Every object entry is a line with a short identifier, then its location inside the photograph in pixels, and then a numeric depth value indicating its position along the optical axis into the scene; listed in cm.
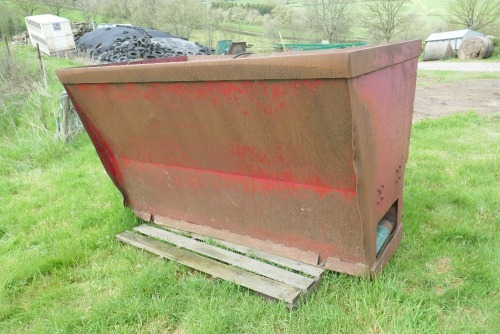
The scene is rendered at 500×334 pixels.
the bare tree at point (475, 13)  2710
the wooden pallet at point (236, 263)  238
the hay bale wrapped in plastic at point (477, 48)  1912
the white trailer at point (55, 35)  2239
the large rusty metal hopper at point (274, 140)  198
